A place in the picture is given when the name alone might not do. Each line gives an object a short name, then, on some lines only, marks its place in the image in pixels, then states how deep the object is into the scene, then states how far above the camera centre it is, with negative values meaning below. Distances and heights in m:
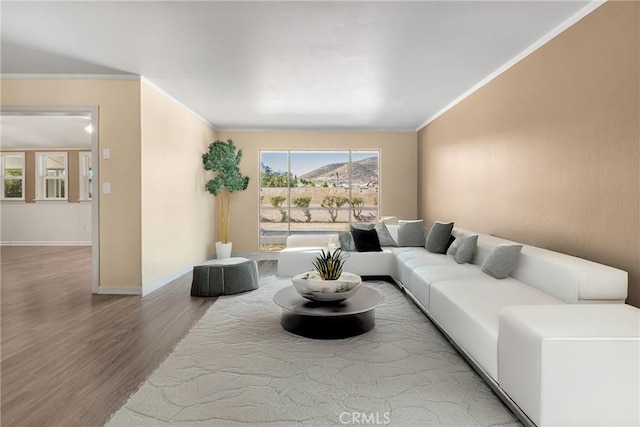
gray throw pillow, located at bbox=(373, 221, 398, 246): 6.20 -0.57
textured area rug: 2.08 -1.20
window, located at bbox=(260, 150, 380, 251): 8.26 +0.22
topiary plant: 7.14 +0.67
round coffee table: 3.22 -1.10
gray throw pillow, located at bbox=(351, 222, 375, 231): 6.03 -0.39
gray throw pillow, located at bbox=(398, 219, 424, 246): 6.08 -0.52
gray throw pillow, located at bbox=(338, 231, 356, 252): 5.88 -0.64
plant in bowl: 3.29 -0.74
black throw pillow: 5.77 -0.61
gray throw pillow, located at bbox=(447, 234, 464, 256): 4.57 -0.53
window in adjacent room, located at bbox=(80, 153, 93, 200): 9.57 +0.64
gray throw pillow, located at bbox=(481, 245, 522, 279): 3.45 -0.54
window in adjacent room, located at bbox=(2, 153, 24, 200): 9.56 +0.63
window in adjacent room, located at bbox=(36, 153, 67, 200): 9.61 +0.67
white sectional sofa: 1.75 -0.74
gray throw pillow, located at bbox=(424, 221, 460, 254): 5.16 -0.49
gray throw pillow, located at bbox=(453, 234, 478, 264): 4.24 -0.54
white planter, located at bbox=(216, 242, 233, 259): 7.42 -0.97
